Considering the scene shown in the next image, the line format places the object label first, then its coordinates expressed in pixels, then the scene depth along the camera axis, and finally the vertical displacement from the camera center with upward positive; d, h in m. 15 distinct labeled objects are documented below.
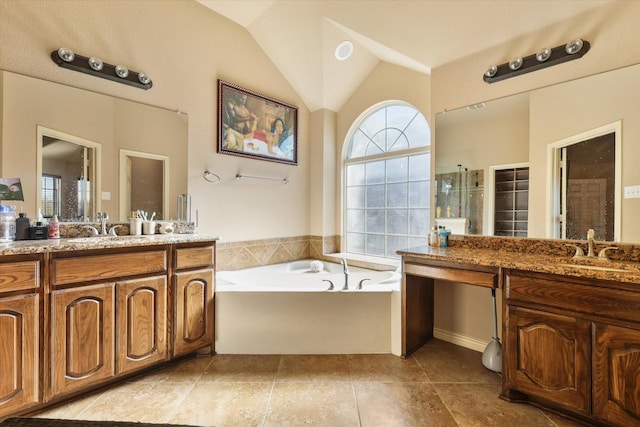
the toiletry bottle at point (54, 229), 2.03 -0.12
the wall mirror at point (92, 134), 1.98 +0.57
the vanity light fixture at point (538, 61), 1.91 +1.01
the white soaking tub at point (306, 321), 2.39 -0.85
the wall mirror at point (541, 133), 1.81 +0.56
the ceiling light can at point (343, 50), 3.09 +1.65
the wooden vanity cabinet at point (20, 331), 1.53 -0.61
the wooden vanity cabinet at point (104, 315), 1.70 -0.62
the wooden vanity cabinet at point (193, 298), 2.17 -0.63
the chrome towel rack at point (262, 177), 3.16 +0.36
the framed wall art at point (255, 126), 3.03 +0.90
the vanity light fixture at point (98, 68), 2.11 +1.03
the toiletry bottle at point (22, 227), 1.90 -0.11
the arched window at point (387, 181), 3.17 +0.34
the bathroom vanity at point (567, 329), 1.44 -0.59
